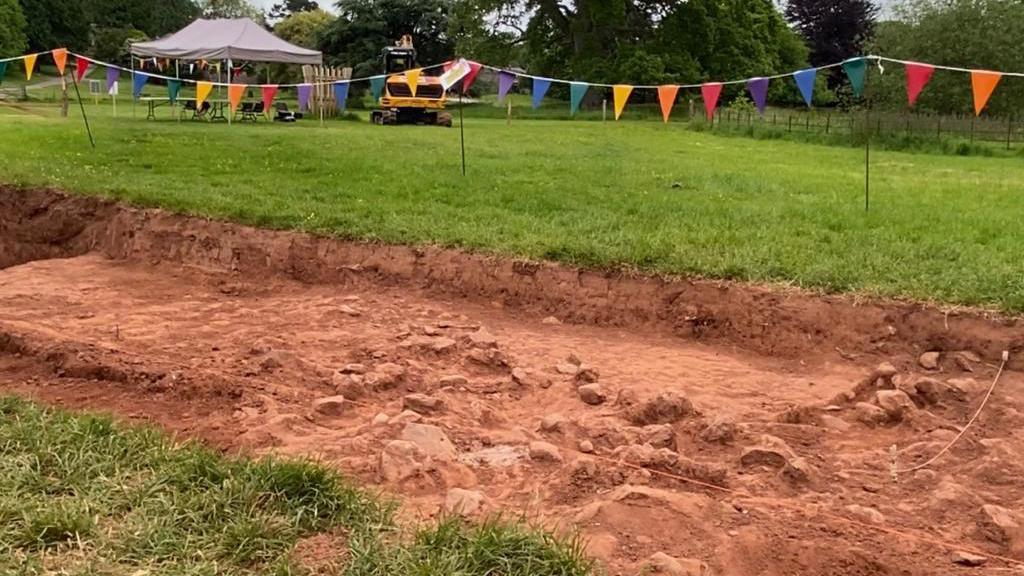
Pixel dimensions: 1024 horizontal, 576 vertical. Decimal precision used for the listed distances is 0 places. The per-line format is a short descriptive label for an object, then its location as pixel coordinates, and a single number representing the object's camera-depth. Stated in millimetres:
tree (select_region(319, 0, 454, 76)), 44625
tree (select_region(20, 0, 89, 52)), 56125
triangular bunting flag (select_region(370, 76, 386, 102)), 12283
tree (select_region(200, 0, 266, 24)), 78438
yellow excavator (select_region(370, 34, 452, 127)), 24797
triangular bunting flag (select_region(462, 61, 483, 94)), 10531
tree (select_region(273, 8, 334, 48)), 59962
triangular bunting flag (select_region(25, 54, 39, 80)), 13547
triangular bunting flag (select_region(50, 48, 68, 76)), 12409
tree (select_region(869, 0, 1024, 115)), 27484
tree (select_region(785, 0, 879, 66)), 51812
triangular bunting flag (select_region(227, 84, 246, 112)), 12902
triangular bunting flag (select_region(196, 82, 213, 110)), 13780
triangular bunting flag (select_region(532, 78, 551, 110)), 11090
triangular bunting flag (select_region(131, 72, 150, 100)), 14827
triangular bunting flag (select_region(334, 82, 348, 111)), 14900
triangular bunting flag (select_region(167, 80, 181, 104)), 14691
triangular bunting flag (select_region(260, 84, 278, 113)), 13195
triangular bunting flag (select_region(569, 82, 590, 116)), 11422
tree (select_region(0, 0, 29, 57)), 45156
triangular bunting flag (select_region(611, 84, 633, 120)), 10812
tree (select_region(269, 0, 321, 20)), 87625
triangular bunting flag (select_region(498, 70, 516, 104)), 11391
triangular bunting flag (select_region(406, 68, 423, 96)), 11170
